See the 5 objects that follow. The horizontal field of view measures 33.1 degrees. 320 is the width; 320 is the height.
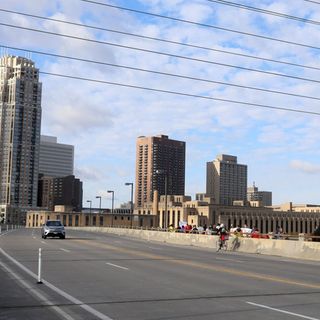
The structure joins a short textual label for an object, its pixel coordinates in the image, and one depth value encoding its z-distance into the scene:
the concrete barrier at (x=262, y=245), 28.61
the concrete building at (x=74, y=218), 149.76
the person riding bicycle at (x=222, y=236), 35.47
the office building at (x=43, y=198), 190.75
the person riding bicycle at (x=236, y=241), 35.32
